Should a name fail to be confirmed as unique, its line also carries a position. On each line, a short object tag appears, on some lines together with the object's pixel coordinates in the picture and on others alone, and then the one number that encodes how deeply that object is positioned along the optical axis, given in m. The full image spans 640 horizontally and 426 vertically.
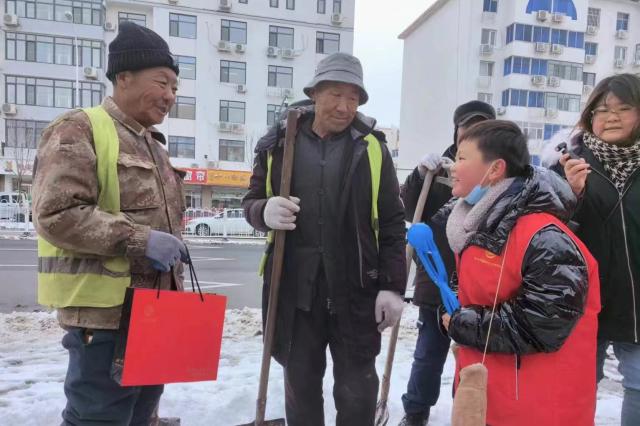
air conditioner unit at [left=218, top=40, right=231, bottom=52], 29.89
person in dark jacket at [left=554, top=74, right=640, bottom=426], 1.94
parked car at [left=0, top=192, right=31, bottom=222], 19.89
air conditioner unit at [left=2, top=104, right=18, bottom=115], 27.45
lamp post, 27.75
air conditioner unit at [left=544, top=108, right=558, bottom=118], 32.16
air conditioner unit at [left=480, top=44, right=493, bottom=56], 32.53
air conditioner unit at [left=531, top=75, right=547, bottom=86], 31.95
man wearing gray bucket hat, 2.22
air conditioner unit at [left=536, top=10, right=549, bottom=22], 31.77
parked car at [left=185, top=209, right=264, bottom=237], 18.55
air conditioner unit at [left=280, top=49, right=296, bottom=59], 30.55
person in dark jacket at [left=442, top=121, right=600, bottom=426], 1.49
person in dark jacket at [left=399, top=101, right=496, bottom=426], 2.85
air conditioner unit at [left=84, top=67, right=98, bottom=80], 27.92
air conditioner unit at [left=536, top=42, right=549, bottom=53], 31.89
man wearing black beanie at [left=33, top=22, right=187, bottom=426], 1.67
